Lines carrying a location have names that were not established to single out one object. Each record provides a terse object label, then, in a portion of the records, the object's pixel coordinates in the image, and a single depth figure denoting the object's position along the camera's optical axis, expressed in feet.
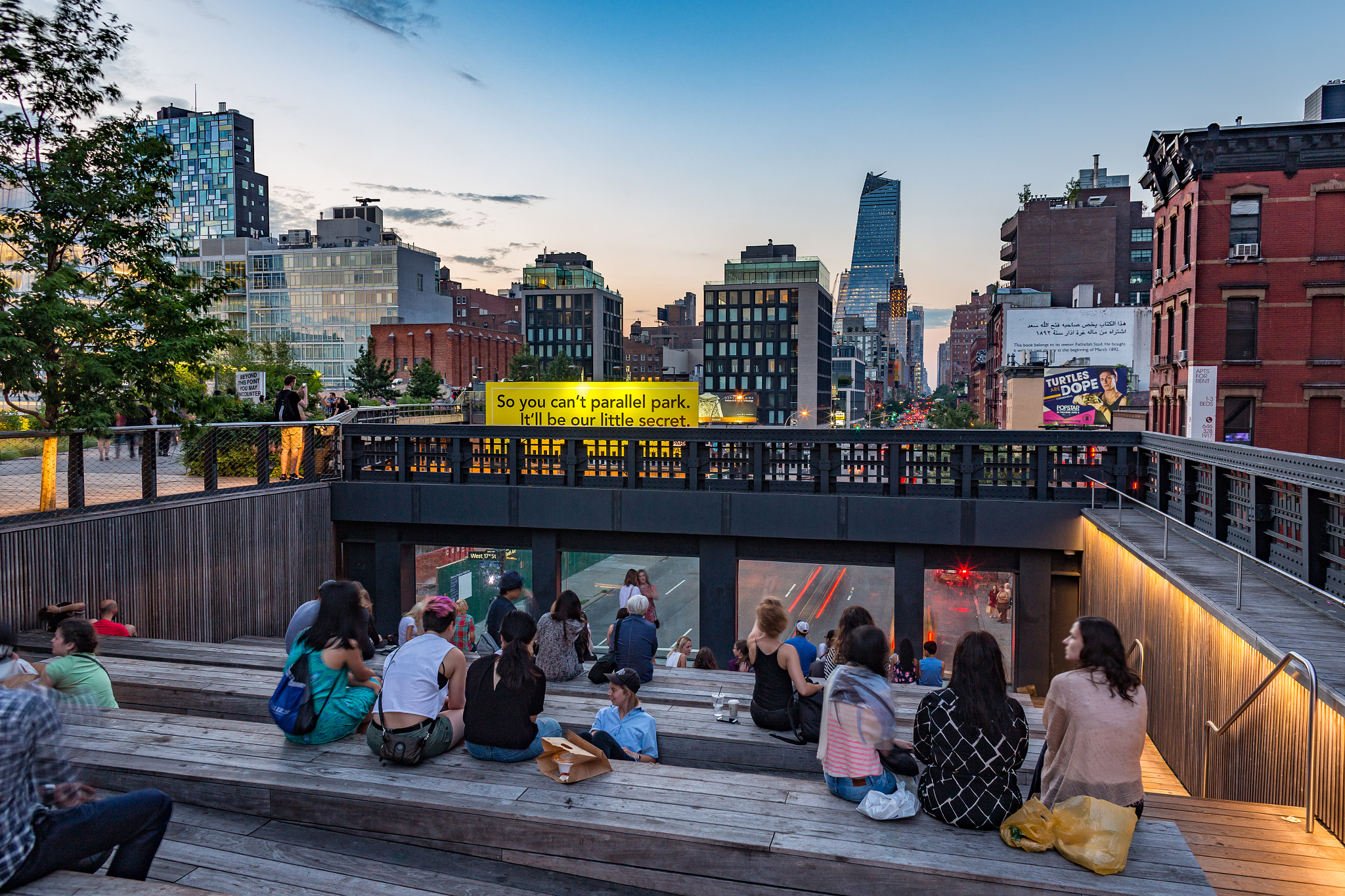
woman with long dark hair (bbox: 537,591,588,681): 26.78
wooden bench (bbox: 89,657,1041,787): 19.93
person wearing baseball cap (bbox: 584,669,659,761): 19.72
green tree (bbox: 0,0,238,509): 30.91
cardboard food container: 15.98
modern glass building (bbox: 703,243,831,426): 484.74
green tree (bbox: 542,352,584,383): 383.04
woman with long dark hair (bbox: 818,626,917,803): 15.44
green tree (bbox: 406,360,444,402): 178.60
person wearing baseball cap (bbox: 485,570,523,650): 28.61
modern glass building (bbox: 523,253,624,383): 512.22
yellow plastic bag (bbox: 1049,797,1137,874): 12.63
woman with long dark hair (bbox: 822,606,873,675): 20.59
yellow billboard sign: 52.85
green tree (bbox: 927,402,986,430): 277.44
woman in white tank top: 17.13
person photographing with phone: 51.24
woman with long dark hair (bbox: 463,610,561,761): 17.38
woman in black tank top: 20.18
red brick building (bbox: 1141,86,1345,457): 96.73
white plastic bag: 14.48
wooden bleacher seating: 13.00
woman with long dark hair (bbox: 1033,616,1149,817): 14.87
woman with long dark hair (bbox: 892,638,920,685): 32.76
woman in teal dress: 17.88
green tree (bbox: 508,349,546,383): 353.26
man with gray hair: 27.09
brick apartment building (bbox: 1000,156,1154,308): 240.32
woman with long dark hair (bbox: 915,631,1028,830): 14.24
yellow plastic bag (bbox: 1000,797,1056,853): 13.37
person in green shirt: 20.66
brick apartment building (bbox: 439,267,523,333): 514.27
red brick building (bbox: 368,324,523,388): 347.97
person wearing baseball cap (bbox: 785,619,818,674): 24.14
